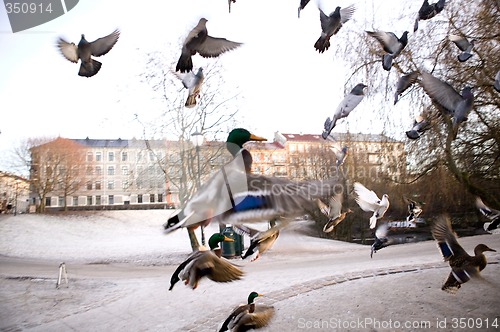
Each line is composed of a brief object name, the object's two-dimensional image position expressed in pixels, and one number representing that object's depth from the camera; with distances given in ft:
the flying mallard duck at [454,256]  11.21
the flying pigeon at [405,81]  12.04
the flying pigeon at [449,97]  10.58
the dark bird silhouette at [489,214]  13.76
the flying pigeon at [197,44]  8.94
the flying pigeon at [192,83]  9.33
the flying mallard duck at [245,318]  11.45
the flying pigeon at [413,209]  15.07
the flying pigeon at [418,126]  12.85
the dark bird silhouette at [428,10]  11.72
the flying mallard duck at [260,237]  8.15
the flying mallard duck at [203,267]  8.24
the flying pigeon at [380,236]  15.37
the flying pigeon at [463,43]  12.82
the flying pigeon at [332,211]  9.67
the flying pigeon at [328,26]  10.08
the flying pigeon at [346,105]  10.79
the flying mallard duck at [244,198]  6.29
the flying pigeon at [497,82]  10.66
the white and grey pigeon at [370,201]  12.60
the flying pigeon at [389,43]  10.98
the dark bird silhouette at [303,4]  10.07
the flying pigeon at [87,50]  9.40
